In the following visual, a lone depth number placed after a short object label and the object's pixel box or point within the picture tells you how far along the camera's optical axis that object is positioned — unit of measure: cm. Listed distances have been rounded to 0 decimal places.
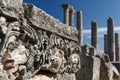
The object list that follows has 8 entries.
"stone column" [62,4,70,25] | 1698
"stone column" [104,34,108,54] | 2047
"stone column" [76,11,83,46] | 1882
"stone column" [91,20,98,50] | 1882
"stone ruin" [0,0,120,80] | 161
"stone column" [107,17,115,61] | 1809
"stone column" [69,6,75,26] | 1765
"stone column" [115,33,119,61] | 1969
